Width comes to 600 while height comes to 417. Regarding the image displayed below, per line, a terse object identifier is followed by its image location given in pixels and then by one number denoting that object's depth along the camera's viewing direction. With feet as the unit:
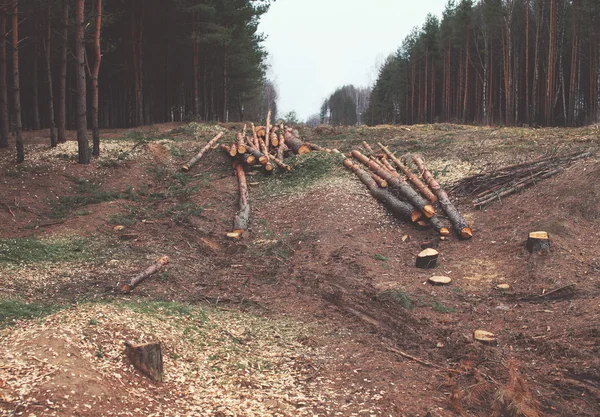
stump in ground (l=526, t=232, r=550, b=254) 26.53
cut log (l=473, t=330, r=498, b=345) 19.19
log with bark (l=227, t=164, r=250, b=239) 35.37
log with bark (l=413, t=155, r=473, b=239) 31.65
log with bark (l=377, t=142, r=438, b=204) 36.50
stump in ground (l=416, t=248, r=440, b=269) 28.55
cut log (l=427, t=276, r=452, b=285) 25.94
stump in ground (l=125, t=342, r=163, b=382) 15.53
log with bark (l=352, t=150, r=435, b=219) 34.19
